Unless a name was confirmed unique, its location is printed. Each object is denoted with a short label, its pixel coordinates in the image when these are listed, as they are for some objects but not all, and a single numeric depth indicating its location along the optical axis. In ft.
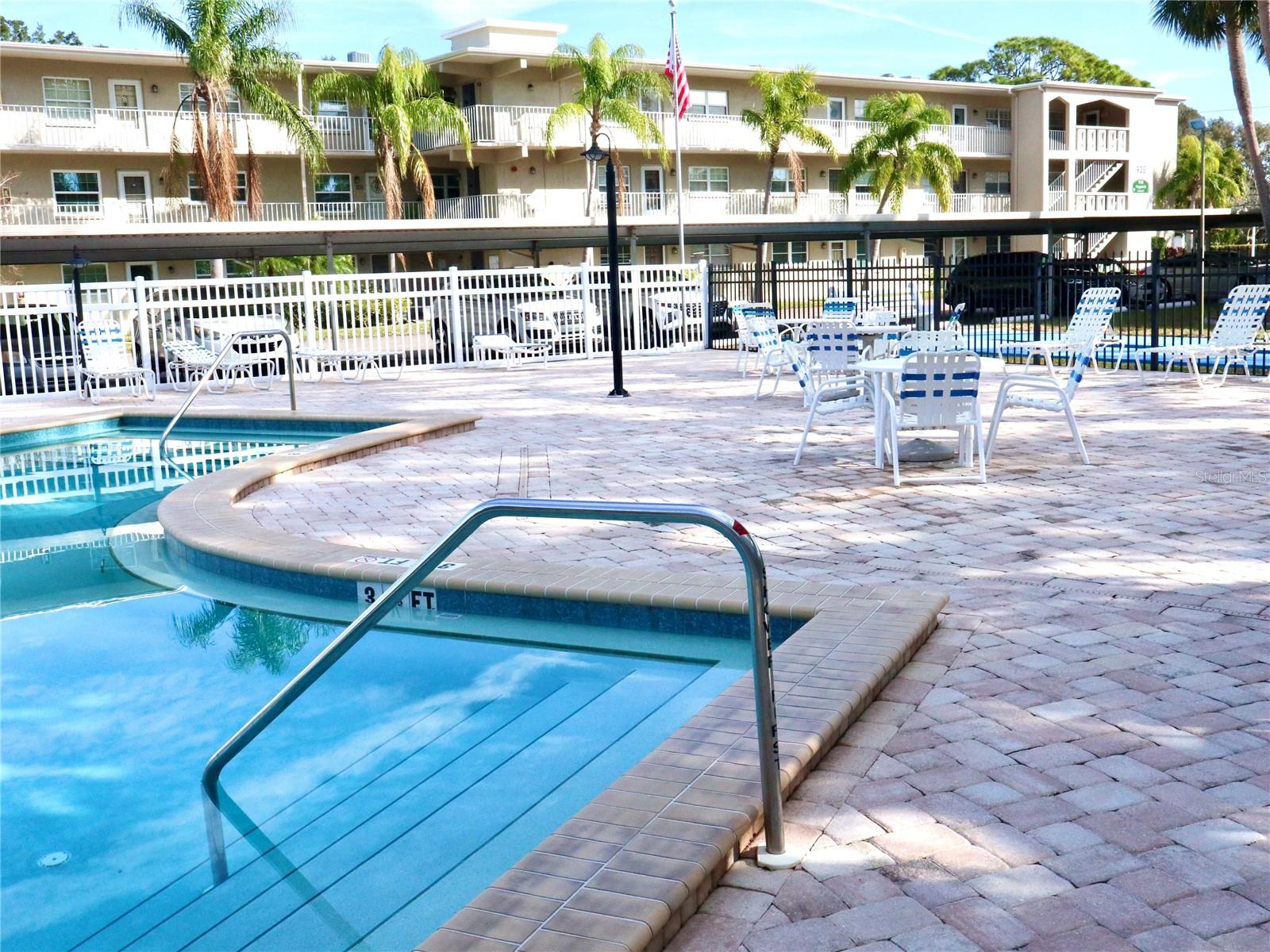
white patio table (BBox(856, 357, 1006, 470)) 27.04
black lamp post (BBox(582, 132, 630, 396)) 46.52
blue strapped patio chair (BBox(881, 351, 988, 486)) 26.16
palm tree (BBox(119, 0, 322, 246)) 98.68
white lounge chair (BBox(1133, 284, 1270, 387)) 43.21
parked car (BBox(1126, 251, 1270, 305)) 50.74
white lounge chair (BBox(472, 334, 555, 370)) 62.75
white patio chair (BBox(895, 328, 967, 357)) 35.50
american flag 78.07
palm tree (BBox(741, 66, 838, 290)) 125.90
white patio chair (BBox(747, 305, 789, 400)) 43.21
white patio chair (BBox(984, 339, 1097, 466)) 27.99
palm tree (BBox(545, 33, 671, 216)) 114.42
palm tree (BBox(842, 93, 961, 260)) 130.31
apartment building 103.91
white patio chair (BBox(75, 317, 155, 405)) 52.75
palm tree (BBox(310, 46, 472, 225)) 111.96
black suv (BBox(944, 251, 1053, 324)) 63.49
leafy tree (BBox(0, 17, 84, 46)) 162.61
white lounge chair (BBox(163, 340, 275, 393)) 55.88
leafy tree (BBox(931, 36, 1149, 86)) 205.67
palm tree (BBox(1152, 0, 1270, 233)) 96.58
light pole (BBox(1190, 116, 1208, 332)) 111.24
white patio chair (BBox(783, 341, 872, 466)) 29.91
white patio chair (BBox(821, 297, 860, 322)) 52.85
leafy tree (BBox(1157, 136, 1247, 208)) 170.60
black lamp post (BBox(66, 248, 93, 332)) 56.54
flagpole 78.74
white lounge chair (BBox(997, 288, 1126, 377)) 43.55
